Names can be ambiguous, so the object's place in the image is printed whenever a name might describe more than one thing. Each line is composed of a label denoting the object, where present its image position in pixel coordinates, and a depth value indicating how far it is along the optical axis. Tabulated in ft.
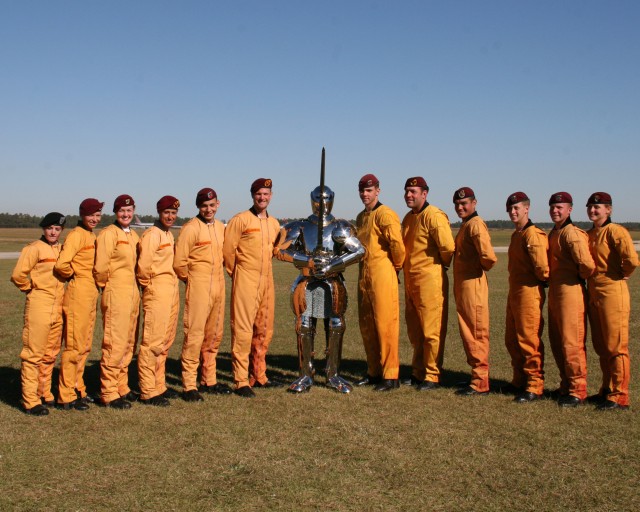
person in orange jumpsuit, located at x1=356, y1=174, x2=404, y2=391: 23.86
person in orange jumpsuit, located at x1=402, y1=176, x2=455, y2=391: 23.95
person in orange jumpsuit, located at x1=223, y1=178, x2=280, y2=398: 23.39
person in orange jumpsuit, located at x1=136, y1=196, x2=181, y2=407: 21.61
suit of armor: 23.09
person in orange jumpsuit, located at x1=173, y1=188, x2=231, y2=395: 22.45
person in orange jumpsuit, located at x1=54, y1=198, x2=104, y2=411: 20.83
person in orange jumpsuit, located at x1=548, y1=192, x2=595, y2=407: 21.38
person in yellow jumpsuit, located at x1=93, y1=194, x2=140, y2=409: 20.93
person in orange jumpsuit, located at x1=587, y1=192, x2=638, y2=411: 20.94
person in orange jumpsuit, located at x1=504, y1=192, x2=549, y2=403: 22.29
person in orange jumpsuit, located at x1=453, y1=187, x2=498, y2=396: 23.30
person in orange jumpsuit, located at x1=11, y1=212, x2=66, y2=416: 20.33
